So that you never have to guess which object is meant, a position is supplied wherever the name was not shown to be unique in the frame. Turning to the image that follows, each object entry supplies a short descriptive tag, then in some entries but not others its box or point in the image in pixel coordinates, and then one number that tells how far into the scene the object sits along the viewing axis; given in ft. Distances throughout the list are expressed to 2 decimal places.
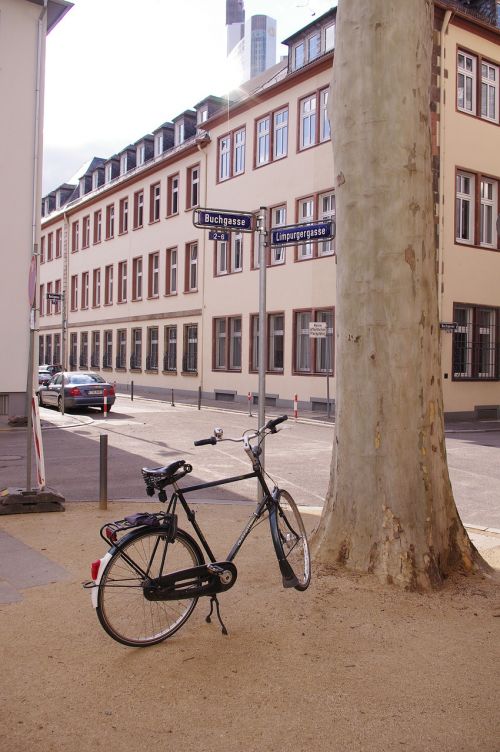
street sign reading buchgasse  24.02
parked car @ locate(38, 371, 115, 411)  76.79
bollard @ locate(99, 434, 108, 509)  26.50
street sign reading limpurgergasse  23.00
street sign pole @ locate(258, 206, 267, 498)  23.67
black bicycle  13.23
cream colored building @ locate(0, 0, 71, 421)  55.16
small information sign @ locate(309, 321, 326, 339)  71.41
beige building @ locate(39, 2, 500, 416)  77.36
